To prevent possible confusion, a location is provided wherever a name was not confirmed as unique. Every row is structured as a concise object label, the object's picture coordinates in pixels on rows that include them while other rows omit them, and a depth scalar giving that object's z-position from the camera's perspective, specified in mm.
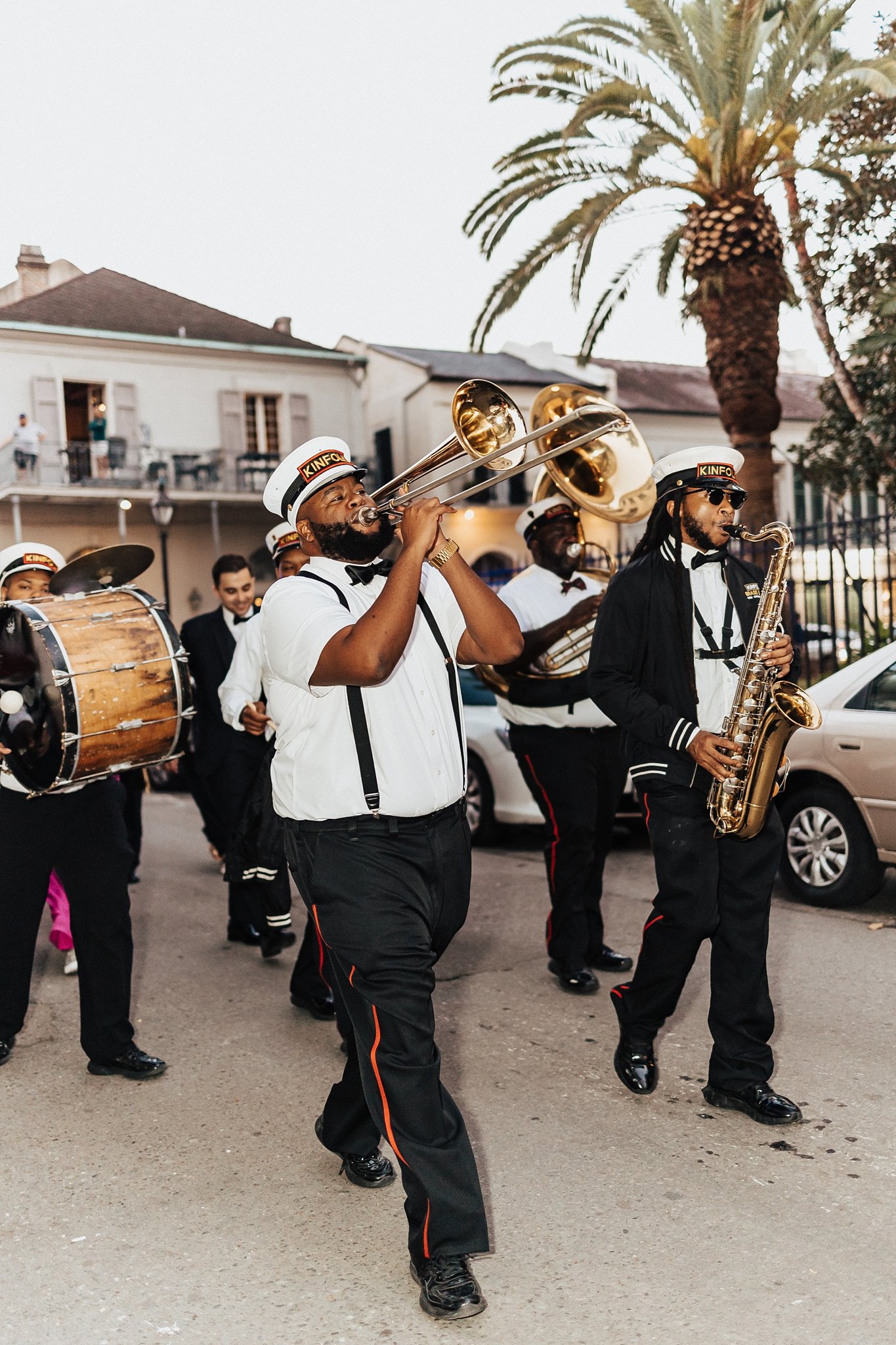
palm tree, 13602
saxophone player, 4117
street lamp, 21781
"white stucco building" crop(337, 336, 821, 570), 32656
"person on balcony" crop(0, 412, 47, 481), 28750
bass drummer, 4754
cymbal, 5000
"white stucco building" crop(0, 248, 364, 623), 30281
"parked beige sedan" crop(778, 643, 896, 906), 6707
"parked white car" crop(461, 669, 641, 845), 9250
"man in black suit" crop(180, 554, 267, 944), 6758
